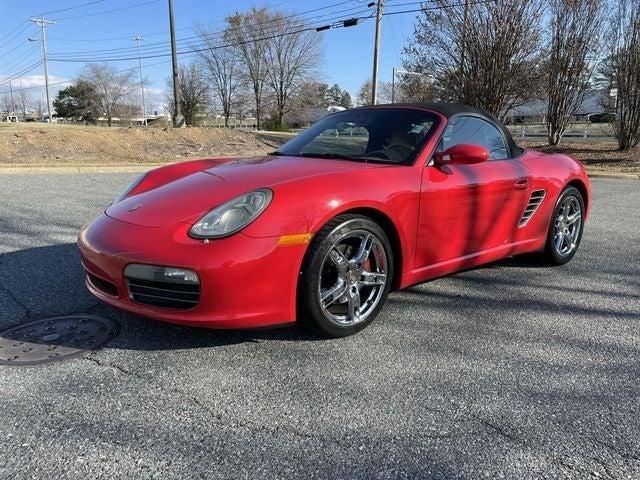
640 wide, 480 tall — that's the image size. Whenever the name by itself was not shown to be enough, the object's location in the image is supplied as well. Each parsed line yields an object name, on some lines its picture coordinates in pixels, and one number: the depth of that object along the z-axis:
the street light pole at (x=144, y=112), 70.56
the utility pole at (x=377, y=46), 24.55
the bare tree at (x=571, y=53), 16.64
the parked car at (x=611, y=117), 17.48
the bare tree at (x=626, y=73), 15.48
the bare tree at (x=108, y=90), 63.12
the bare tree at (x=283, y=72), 57.59
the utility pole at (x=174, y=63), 20.03
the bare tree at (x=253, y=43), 53.91
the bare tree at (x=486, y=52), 16.06
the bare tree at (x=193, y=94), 47.66
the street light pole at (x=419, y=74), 18.59
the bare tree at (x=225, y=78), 58.46
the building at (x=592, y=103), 17.47
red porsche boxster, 2.58
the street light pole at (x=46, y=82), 50.64
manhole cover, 2.70
